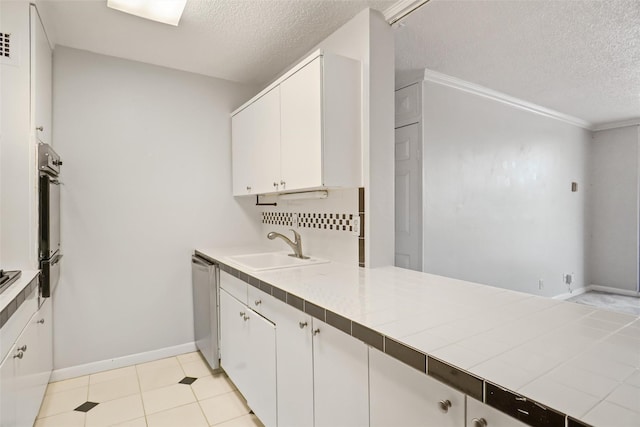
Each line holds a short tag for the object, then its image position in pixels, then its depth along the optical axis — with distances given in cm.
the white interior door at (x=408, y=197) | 301
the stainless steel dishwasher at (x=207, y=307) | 244
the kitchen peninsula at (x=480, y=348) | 65
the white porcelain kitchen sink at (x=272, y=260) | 229
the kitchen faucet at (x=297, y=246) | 248
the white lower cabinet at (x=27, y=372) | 131
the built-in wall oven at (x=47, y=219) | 192
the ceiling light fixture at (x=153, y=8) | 194
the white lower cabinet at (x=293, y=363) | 139
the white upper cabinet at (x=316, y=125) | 191
